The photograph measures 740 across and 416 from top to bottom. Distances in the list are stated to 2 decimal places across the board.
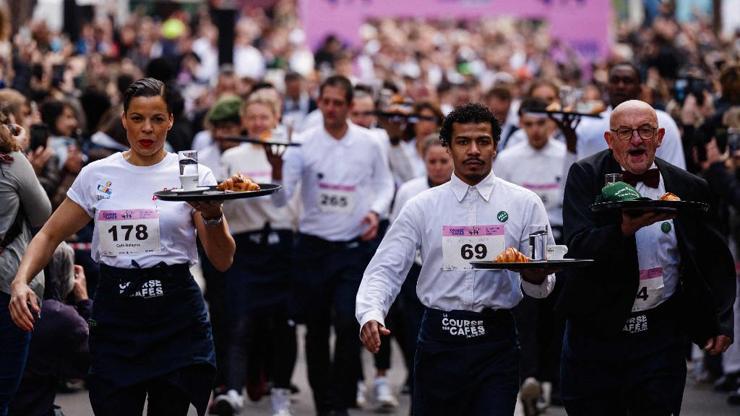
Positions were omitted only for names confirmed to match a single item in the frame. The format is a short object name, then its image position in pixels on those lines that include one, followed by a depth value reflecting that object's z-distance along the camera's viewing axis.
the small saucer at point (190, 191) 12.82
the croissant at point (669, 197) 12.81
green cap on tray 12.75
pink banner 47.79
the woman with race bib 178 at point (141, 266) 13.73
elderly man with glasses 13.65
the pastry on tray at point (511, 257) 12.50
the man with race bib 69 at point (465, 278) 13.27
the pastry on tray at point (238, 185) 13.41
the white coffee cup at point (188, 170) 13.09
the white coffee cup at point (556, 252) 12.62
